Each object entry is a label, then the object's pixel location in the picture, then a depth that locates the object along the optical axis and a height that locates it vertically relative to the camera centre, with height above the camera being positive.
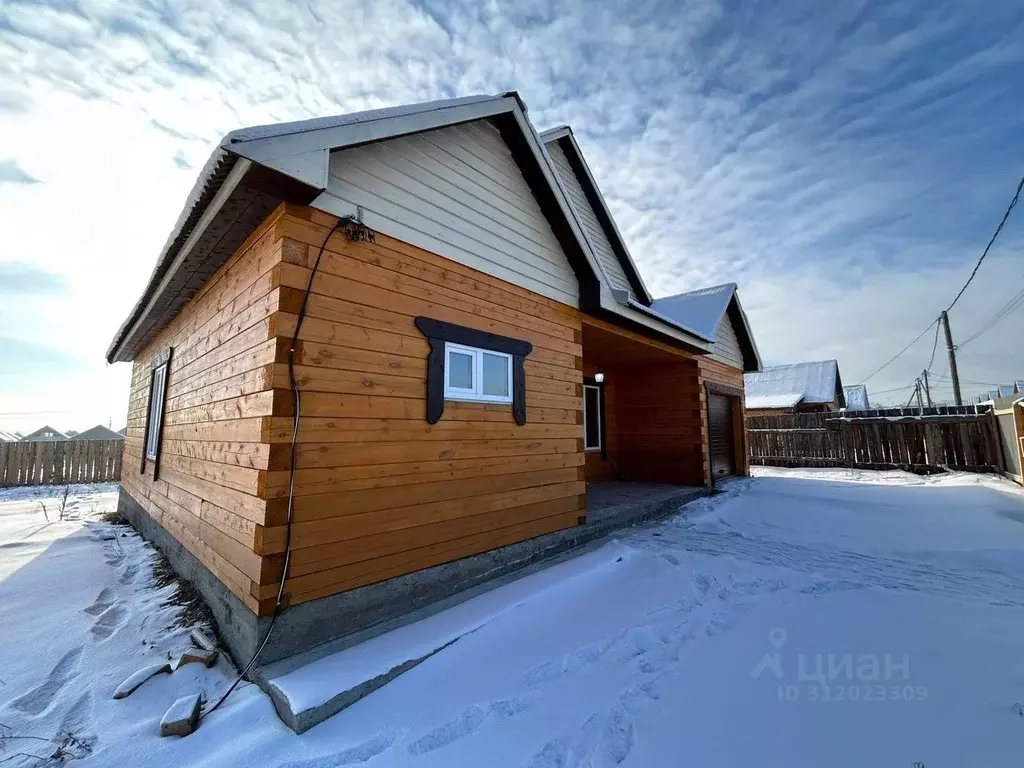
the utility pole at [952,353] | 19.39 +3.65
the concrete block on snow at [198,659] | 2.96 -1.57
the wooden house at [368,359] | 2.95 +0.70
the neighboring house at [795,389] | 22.69 +2.50
